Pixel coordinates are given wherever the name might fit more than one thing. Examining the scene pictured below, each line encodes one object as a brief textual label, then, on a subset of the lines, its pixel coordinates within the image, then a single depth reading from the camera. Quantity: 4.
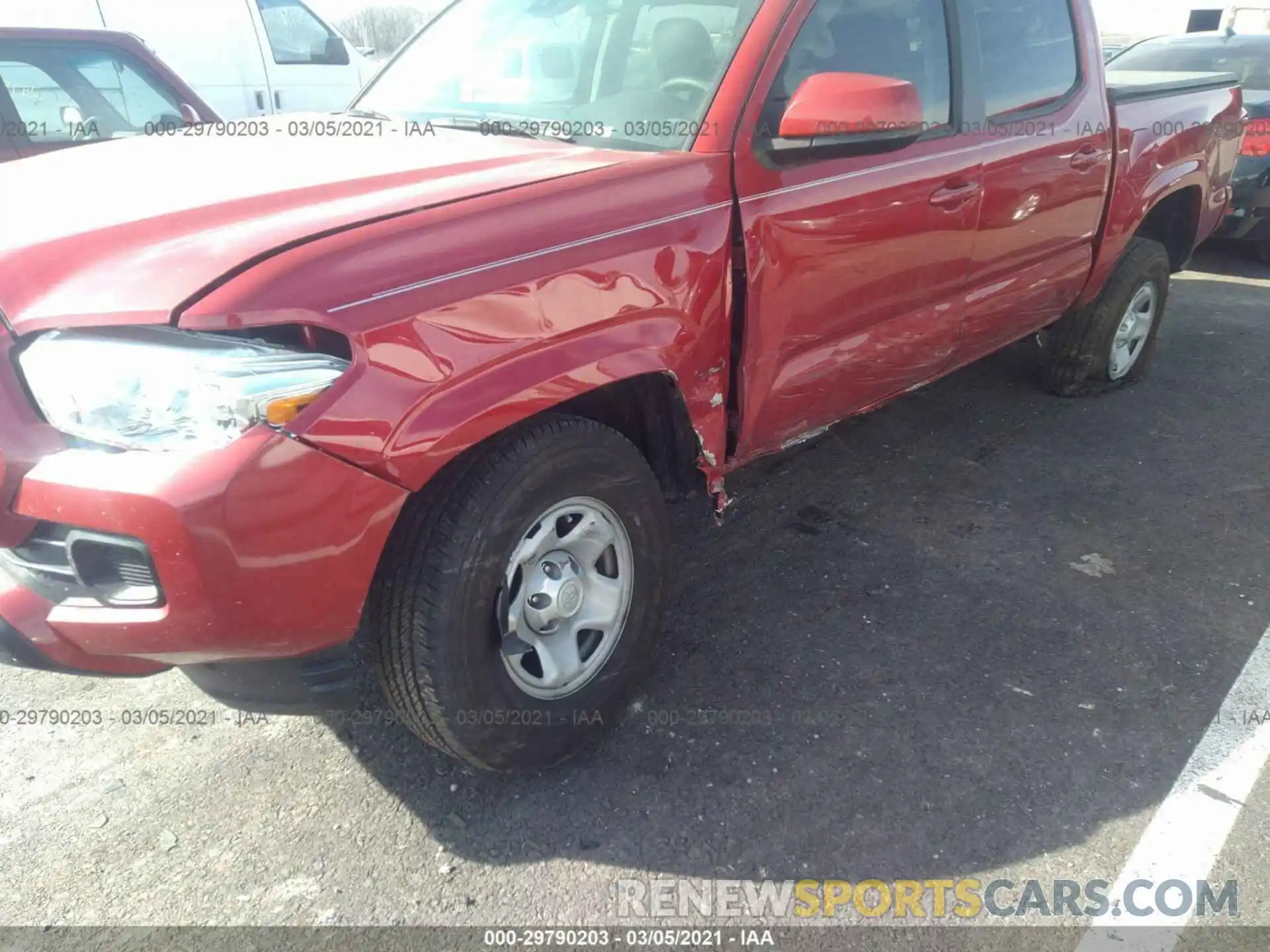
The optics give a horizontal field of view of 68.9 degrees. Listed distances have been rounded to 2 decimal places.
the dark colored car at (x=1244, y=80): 6.68
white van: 6.76
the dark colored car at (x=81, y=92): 4.56
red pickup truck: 1.64
